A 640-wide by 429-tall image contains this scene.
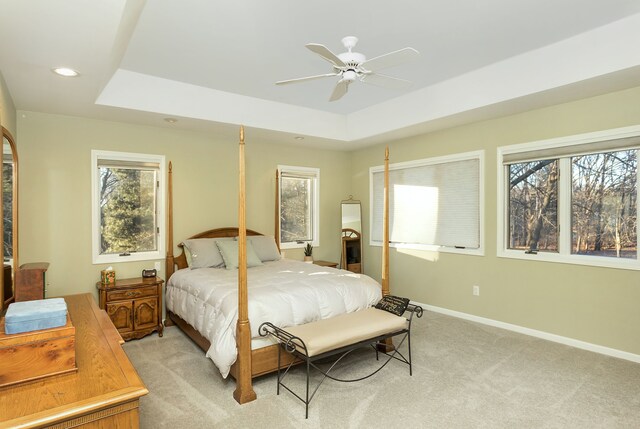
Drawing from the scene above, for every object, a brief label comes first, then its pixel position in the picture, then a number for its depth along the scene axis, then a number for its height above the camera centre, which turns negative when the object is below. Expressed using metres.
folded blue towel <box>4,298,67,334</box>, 1.40 -0.41
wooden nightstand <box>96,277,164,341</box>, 3.75 -0.96
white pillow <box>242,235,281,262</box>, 4.78 -0.45
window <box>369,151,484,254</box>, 4.56 +0.13
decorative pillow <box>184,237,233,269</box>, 4.28 -0.48
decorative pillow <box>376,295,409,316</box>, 3.16 -0.81
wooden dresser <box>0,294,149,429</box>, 1.15 -0.62
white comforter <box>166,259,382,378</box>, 2.76 -0.73
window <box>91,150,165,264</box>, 4.15 +0.07
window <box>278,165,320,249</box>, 5.66 +0.10
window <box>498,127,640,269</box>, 3.40 +0.13
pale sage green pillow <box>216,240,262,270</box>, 4.24 -0.50
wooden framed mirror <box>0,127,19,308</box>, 2.68 +0.00
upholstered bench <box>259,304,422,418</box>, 2.54 -0.88
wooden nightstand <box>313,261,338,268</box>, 5.48 -0.76
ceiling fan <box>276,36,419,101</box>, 2.43 +1.05
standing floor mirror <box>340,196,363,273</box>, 5.95 -0.31
